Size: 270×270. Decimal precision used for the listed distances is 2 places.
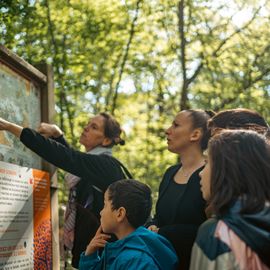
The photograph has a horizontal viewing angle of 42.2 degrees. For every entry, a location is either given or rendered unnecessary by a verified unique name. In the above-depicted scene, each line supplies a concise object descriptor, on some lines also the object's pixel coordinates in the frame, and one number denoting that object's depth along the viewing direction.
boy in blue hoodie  2.00
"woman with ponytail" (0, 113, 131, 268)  2.62
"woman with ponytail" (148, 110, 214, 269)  2.22
